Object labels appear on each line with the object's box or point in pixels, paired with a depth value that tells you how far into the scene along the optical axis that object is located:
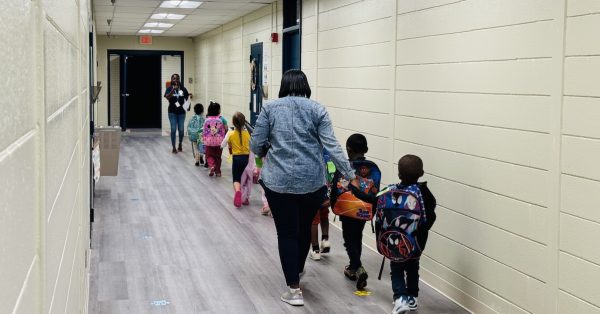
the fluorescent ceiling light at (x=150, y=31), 17.43
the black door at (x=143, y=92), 21.23
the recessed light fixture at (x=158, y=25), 15.27
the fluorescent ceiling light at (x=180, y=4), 10.92
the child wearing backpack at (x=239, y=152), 8.31
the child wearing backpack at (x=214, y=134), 10.65
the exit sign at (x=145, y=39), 19.47
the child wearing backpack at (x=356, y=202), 4.93
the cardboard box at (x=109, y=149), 8.67
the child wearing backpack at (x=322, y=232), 5.75
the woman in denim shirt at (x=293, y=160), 4.56
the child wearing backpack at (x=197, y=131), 11.95
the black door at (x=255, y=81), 11.58
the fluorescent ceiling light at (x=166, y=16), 13.04
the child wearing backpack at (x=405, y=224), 4.32
